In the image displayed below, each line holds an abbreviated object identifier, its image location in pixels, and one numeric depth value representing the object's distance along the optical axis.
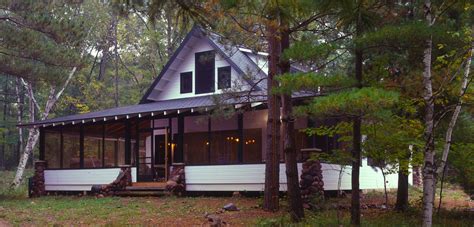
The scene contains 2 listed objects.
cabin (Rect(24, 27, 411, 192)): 16.45
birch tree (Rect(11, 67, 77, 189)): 24.78
